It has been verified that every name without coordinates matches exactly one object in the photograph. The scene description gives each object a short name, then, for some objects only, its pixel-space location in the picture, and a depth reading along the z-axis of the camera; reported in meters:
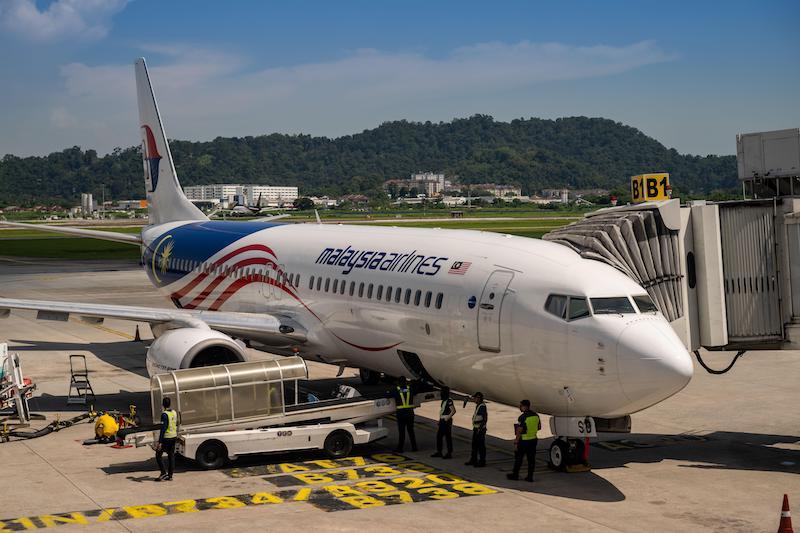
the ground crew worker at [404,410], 21.75
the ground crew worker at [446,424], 21.14
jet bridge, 21.55
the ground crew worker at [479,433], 20.20
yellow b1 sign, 44.44
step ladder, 27.92
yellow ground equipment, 23.17
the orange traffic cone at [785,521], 15.20
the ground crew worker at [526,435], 19.00
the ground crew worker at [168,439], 19.53
